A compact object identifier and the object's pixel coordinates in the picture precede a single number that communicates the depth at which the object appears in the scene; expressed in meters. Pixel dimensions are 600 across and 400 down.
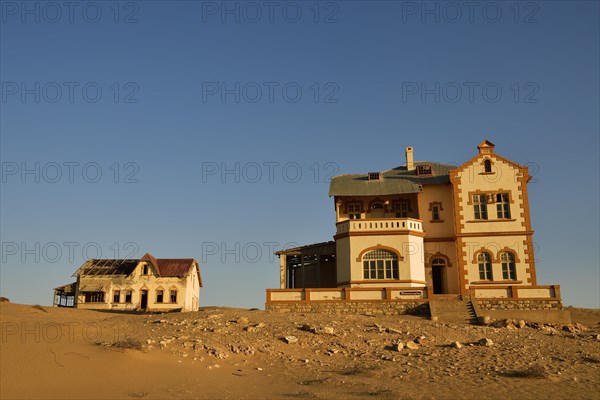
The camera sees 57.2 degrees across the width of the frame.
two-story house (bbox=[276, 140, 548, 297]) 35.44
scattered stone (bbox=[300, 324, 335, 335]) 23.44
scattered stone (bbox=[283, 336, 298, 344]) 22.09
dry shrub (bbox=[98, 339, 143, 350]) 19.47
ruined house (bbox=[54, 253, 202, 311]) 53.31
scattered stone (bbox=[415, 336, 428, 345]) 22.70
